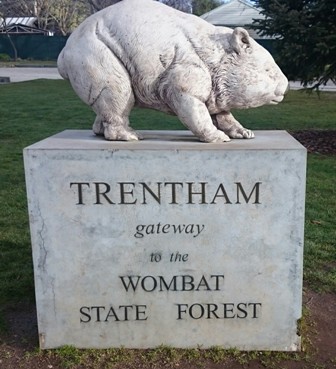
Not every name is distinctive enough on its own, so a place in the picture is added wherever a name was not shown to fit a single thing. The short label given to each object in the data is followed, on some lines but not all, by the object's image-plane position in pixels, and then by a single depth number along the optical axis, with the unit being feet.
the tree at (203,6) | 155.54
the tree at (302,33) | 26.78
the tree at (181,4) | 91.32
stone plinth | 10.09
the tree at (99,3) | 77.25
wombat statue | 10.57
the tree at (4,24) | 134.00
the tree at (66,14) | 163.24
